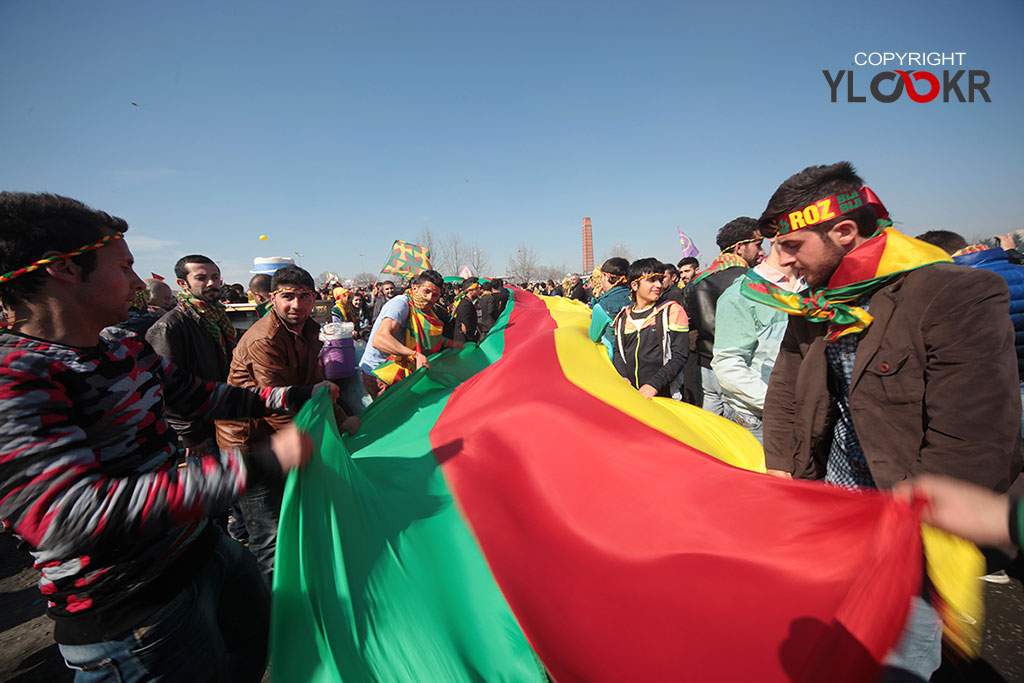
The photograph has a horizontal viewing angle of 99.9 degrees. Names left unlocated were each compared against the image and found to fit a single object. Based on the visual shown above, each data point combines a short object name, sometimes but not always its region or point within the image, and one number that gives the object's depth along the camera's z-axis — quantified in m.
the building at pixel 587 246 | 138.62
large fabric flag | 1.38
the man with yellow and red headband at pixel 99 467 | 1.08
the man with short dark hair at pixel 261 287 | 6.79
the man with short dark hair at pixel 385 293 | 10.32
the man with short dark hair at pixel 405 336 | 4.42
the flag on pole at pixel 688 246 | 9.27
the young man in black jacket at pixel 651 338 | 4.03
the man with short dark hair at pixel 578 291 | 12.85
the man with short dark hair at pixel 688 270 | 7.93
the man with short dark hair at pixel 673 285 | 5.57
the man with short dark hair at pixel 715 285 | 4.45
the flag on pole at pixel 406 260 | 8.64
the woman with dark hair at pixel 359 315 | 10.52
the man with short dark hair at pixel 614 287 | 5.85
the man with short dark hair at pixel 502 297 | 8.43
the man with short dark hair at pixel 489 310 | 8.44
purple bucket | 4.83
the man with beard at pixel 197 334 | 3.04
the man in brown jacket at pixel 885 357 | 1.39
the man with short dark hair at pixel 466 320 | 7.47
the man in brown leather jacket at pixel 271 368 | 2.62
